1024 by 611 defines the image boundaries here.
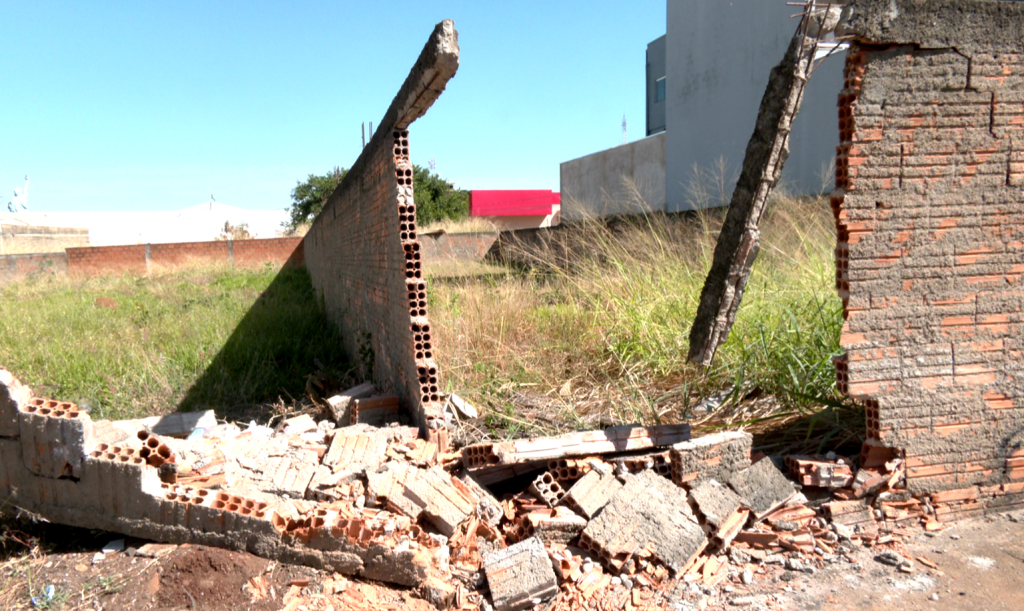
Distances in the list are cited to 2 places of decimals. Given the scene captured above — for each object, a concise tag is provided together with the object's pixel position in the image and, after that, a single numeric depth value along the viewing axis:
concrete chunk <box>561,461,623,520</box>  3.47
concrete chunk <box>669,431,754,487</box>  3.57
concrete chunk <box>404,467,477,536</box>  3.45
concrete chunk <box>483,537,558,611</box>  2.99
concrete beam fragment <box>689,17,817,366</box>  3.31
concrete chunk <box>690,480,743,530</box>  3.41
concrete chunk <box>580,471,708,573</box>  3.23
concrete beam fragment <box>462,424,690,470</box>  3.72
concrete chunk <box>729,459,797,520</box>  3.53
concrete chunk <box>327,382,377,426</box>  5.03
